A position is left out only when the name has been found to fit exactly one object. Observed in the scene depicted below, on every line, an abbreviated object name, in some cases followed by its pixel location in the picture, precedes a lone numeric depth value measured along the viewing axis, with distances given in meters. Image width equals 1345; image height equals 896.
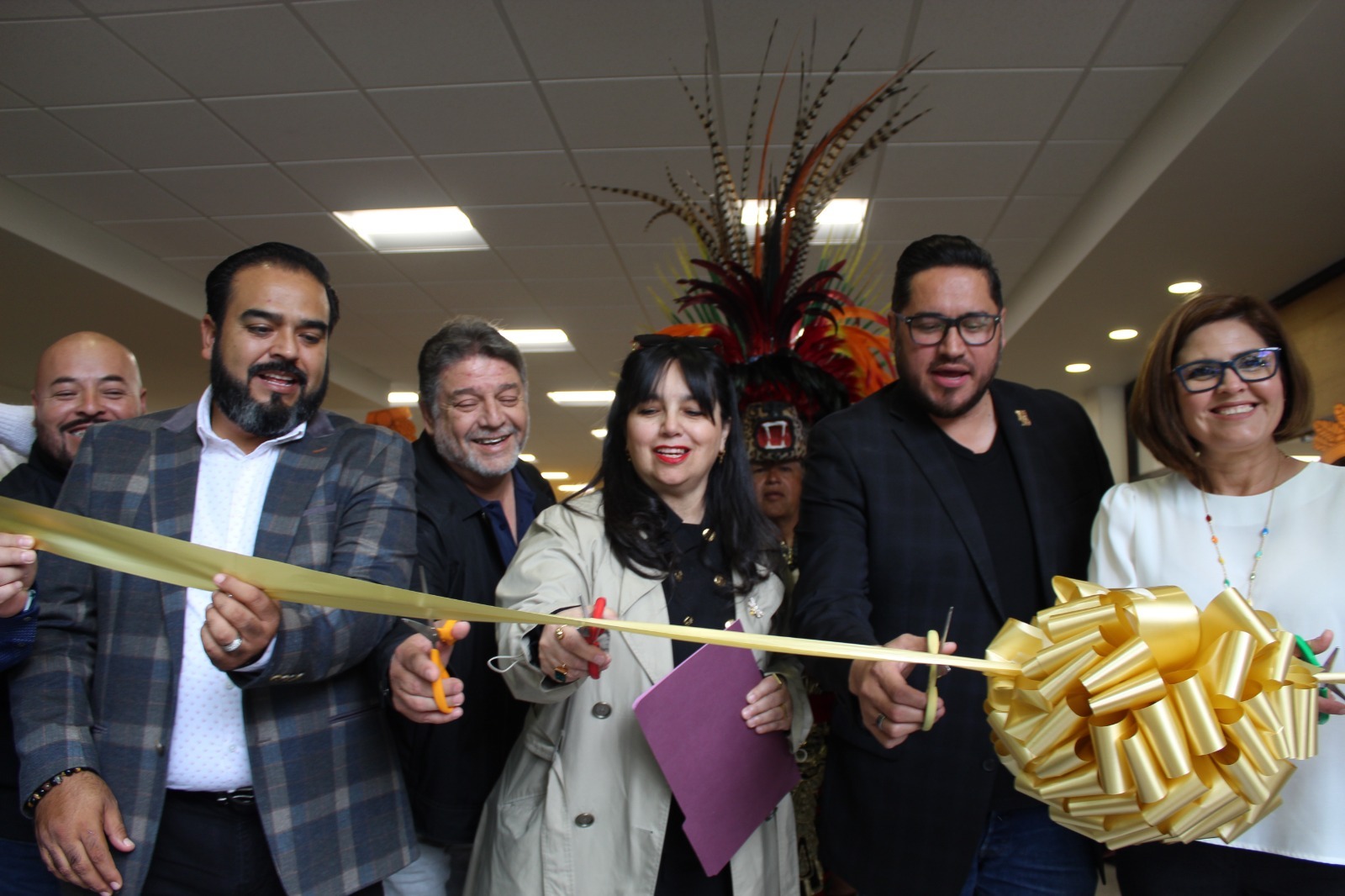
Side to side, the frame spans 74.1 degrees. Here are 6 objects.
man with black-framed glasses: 1.53
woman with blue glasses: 1.31
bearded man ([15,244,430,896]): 1.28
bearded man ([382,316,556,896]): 1.84
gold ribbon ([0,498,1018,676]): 0.92
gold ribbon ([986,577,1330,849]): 0.83
